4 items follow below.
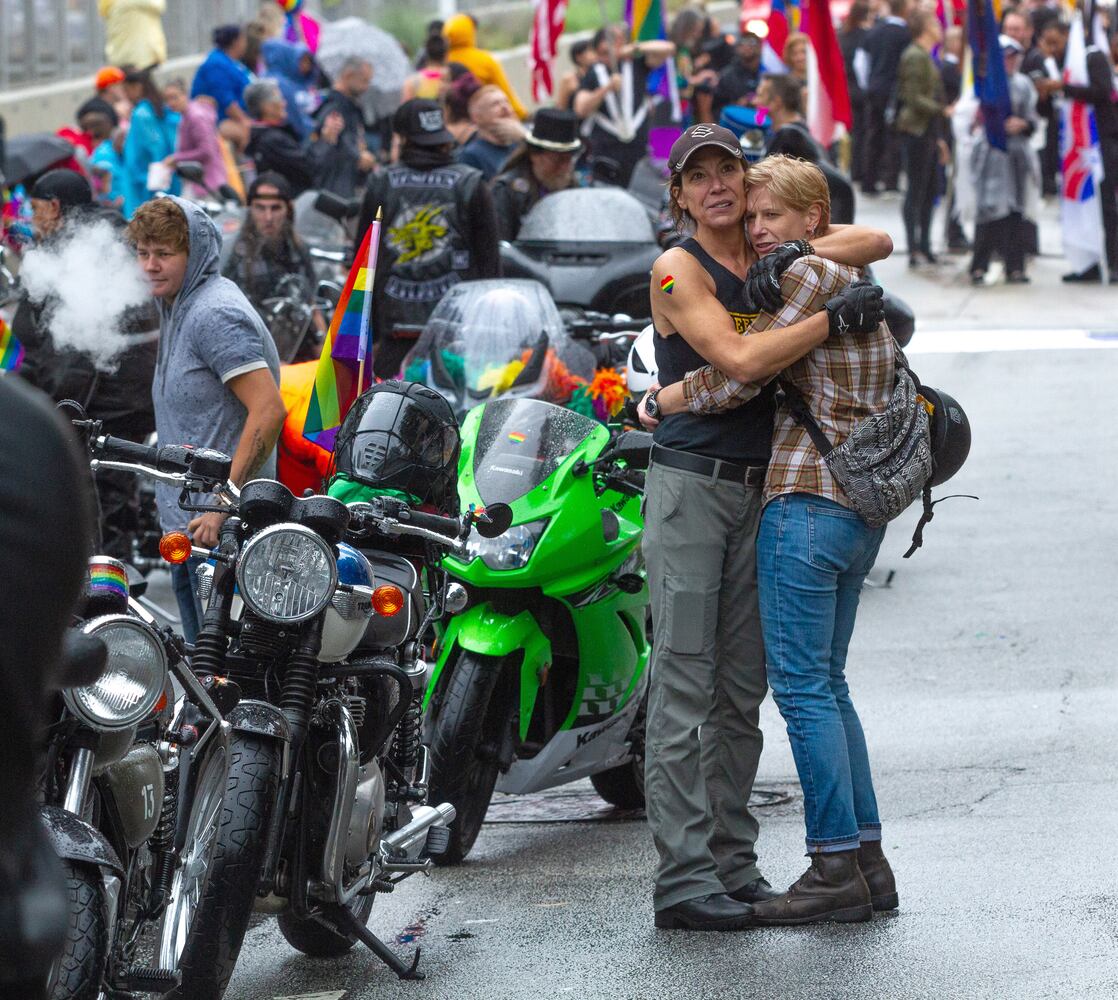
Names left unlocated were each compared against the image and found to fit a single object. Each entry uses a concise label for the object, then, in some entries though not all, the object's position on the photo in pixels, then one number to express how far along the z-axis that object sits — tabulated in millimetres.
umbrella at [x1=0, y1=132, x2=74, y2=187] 26198
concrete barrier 45656
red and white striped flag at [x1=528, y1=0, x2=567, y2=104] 39882
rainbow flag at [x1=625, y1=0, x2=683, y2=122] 37261
